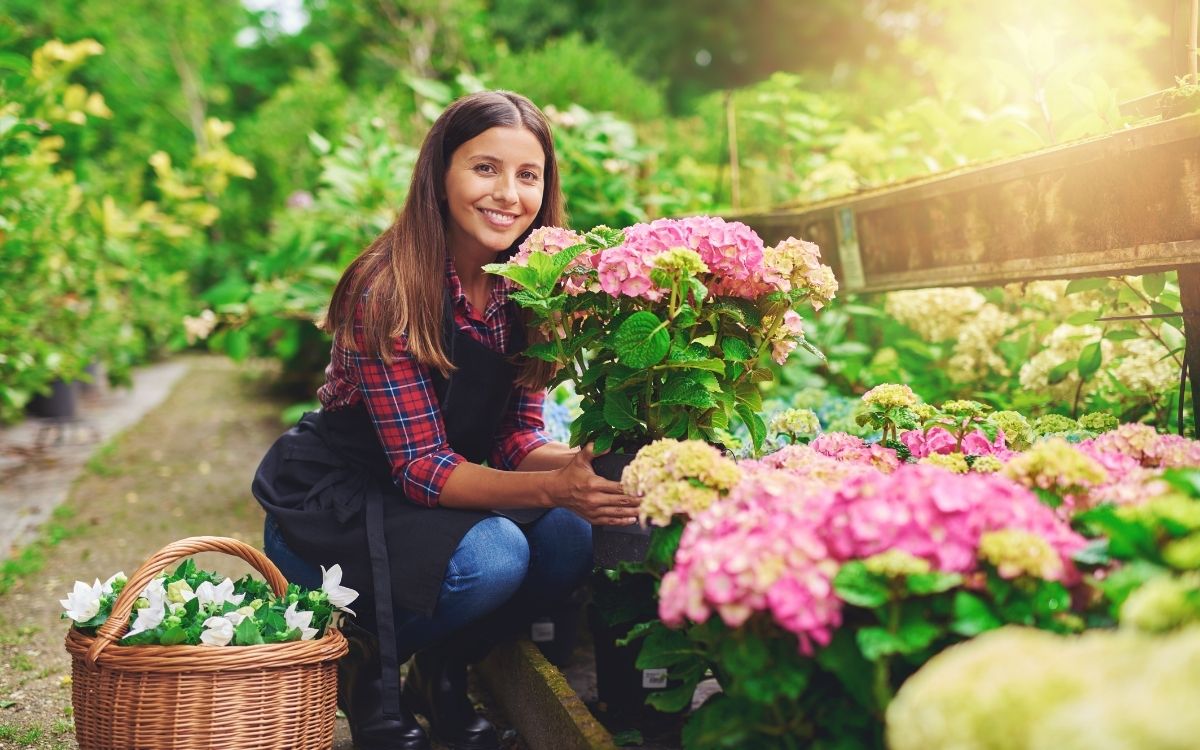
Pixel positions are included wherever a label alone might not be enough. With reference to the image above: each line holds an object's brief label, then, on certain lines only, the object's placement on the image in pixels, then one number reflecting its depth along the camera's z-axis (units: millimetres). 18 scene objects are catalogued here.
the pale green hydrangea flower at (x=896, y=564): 1228
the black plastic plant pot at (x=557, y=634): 2691
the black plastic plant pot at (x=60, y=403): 7047
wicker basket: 1796
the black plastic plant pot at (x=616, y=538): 1962
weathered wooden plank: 1908
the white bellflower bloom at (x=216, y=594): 1976
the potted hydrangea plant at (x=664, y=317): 1820
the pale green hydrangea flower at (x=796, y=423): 2281
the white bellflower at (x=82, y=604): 1896
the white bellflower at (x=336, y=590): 2084
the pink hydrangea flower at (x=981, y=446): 1941
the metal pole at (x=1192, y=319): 2088
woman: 2180
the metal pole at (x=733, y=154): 4387
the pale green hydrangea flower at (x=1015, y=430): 2055
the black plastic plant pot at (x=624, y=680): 2344
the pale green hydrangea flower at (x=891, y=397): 2020
